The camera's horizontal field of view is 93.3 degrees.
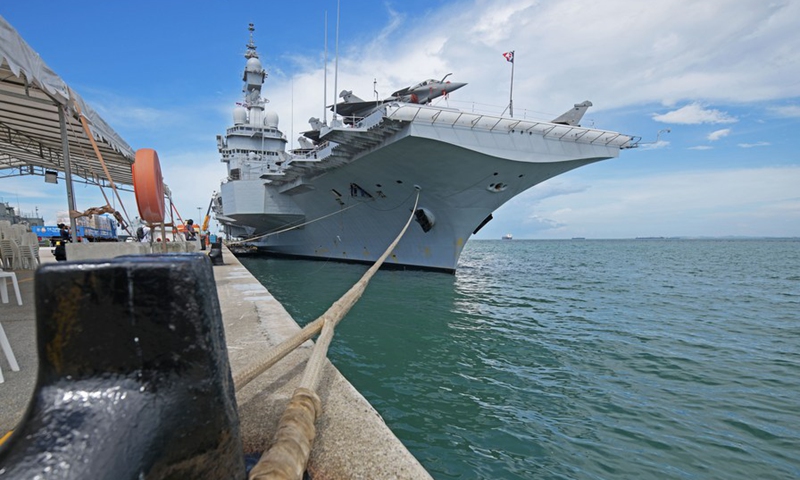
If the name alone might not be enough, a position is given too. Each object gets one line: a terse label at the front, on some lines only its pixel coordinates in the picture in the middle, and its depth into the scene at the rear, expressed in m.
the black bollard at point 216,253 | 11.48
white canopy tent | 3.84
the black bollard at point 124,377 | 0.78
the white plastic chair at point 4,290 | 4.67
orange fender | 4.76
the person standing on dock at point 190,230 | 15.52
